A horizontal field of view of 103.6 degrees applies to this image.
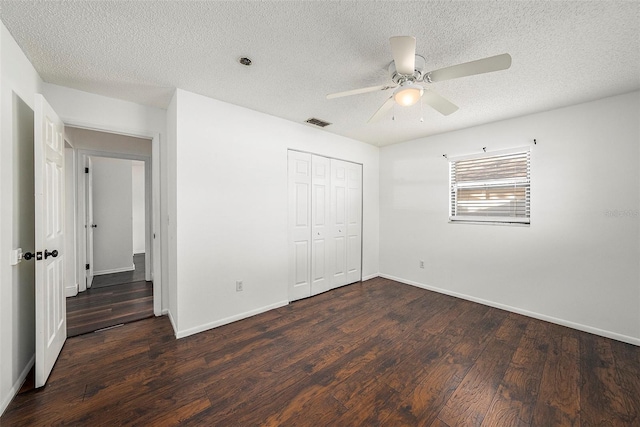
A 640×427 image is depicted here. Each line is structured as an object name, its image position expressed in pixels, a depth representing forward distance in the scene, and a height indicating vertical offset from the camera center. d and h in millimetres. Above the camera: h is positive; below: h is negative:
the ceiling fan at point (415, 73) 1444 +900
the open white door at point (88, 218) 3896 -146
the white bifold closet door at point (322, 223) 3473 -206
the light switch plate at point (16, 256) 1649 -319
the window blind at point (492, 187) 3123 +317
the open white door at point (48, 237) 1751 -221
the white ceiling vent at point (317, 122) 3268 +1173
